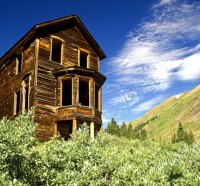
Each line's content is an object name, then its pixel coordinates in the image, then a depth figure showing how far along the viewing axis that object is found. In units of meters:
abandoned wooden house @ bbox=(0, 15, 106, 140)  19.01
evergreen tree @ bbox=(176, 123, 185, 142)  66.64
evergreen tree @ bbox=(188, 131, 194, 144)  62.63
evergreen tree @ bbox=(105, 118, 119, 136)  52.73
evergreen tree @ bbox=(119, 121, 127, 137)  63.17
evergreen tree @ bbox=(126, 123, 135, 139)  58.21
